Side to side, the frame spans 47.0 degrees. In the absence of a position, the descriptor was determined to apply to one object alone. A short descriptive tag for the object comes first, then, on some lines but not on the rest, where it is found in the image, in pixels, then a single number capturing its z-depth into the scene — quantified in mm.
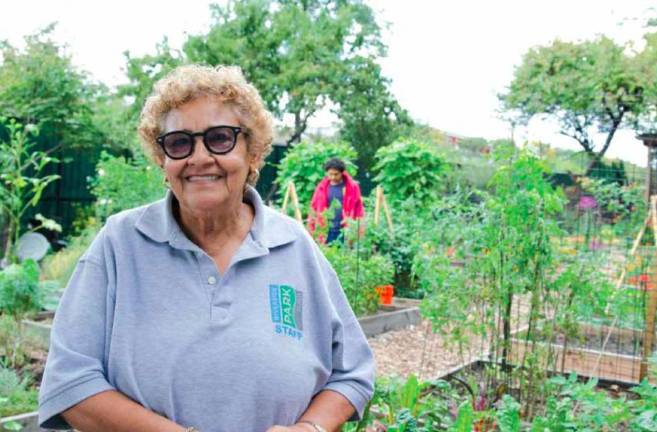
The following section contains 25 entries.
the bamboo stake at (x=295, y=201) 9281
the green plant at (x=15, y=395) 4176
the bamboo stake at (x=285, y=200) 9633
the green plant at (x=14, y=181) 6665
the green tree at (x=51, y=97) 13188
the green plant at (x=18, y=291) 5105
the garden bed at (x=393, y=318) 7320
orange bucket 7875
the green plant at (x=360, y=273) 6734
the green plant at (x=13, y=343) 5191
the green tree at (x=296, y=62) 22516
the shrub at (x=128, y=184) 9516
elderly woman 1702
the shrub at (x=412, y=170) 11516
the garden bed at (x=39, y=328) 5814
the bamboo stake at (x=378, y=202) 9602
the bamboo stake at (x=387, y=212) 9539
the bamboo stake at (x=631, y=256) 6145
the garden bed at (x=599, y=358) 4930
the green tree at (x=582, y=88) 20938
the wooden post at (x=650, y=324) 5027
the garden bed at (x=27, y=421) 3924
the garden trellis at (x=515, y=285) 4375
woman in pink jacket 9125
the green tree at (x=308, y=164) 11992
